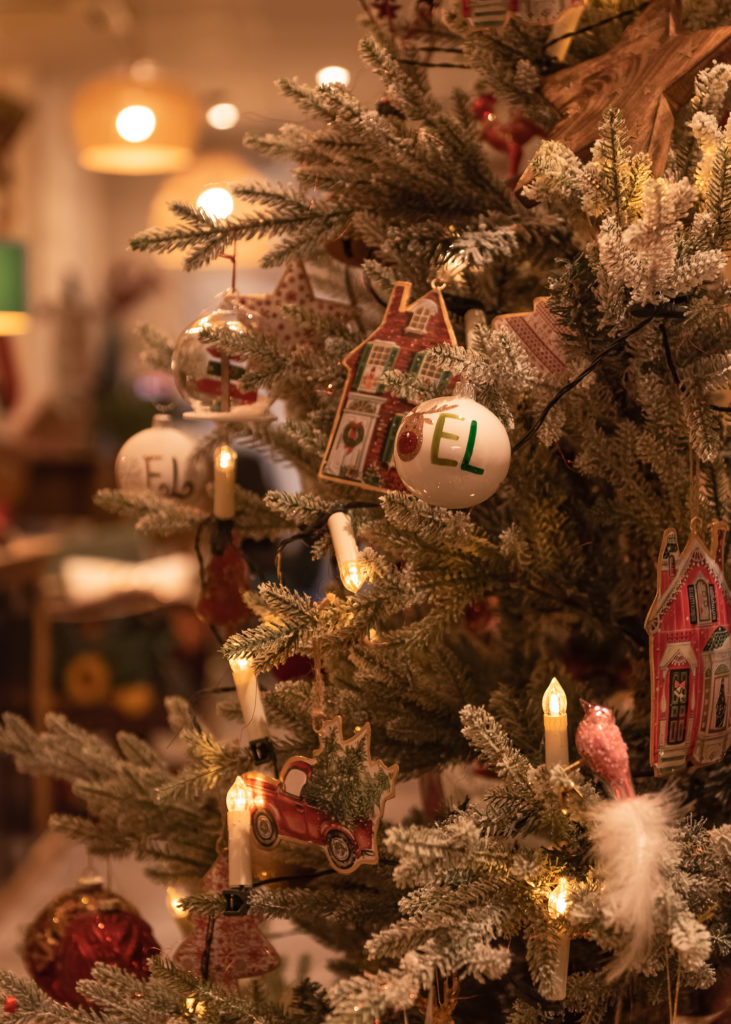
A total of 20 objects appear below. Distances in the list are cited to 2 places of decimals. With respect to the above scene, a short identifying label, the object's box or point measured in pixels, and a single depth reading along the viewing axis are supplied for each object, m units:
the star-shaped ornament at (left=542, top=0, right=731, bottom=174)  0.79
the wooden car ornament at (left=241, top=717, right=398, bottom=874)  0.77
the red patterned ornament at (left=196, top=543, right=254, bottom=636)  1.00
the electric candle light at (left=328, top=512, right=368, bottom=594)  0.78
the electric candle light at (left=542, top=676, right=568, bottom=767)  0.72
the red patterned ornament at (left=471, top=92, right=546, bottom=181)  1.08
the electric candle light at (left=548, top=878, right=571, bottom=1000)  0.68
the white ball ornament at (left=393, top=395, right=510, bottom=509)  0.68
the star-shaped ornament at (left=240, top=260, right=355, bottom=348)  1.01
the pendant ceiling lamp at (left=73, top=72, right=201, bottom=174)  2.58
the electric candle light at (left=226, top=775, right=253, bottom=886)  0.84
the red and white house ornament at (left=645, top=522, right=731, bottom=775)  0.75
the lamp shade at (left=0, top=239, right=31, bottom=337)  2.00
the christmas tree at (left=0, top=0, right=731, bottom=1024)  0.68
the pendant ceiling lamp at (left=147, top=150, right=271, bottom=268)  2.79
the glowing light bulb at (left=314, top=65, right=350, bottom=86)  1.36
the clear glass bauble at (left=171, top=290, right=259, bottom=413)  0.96
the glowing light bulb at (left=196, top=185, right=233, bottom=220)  1.06
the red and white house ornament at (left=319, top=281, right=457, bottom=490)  0.83
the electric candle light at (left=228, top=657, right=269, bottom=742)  0.87
